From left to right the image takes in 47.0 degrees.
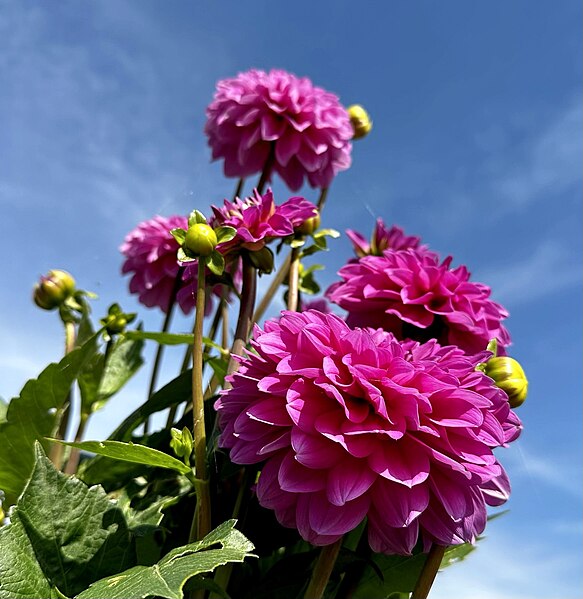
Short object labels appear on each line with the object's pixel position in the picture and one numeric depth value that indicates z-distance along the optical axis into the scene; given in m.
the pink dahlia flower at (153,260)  0.89
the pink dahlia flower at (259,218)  0.60
